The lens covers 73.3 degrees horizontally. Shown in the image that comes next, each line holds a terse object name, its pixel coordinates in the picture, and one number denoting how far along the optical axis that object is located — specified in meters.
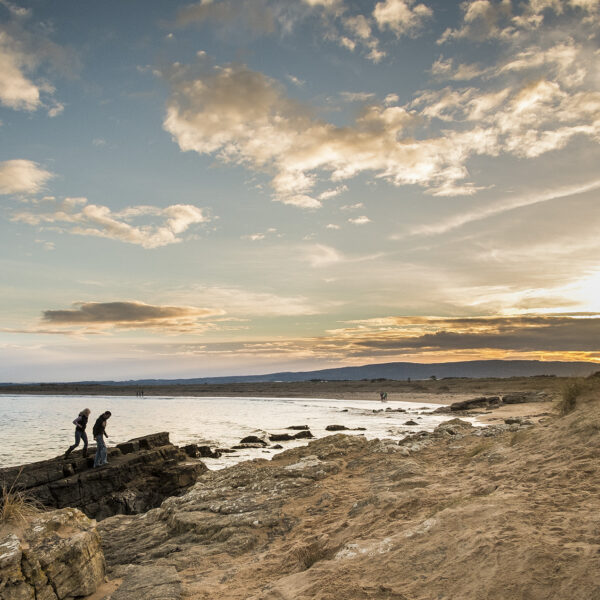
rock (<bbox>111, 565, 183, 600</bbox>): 5.91
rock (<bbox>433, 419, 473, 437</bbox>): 15.99
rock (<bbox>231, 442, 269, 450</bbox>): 26.55
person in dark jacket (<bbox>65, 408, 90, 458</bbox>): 17.55
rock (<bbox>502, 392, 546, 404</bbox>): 48.47
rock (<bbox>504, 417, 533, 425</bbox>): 22.21
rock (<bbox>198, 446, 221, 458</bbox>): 23.48
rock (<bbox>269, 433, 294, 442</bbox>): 29.79
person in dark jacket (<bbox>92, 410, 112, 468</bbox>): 16.62
